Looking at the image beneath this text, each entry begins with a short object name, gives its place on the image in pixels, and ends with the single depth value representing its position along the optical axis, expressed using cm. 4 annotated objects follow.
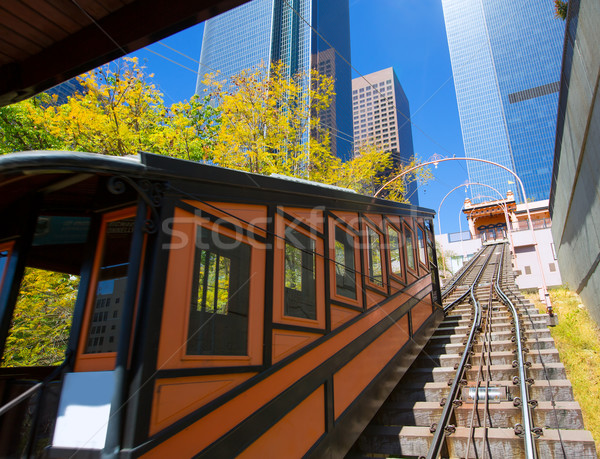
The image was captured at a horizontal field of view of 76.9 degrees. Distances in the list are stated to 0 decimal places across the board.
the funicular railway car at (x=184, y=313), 254
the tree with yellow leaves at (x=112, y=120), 975
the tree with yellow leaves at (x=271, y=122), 1162
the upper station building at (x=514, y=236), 3319
